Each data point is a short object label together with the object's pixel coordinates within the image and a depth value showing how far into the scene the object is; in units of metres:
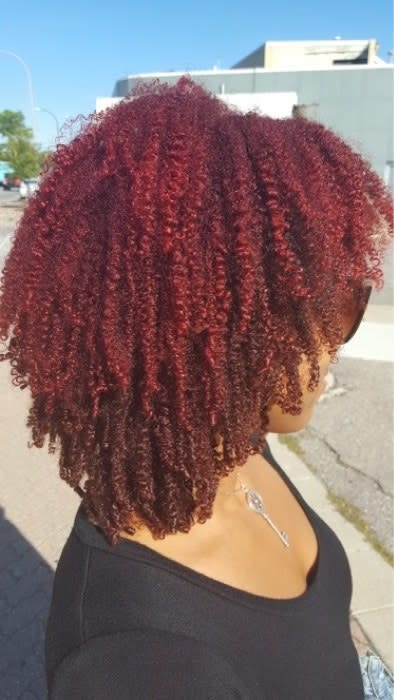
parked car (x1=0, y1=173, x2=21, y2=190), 44.12
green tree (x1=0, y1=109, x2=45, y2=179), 34.75
